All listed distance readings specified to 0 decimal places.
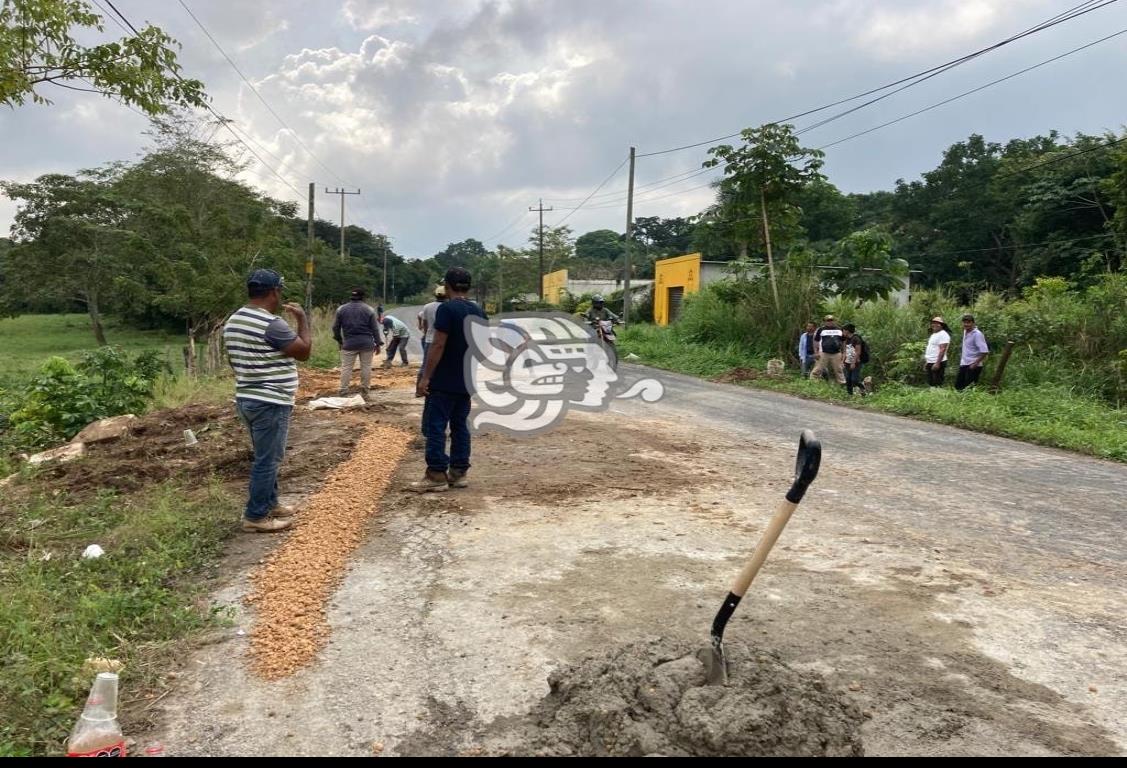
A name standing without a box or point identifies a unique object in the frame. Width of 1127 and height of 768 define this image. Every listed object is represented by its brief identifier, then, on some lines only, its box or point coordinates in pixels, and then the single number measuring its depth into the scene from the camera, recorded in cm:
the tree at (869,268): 1689
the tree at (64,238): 3075
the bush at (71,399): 852
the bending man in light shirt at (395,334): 1515
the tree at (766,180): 1744
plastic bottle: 240
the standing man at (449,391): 563
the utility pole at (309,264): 2356
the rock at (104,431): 766
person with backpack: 1346
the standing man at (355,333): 1043
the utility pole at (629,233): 2893
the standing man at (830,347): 1430
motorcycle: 1531
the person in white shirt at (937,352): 1285
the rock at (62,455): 686
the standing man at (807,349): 1598
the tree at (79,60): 530
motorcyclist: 1498
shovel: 255
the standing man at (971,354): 1238
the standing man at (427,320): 1109
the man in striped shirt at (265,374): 454
